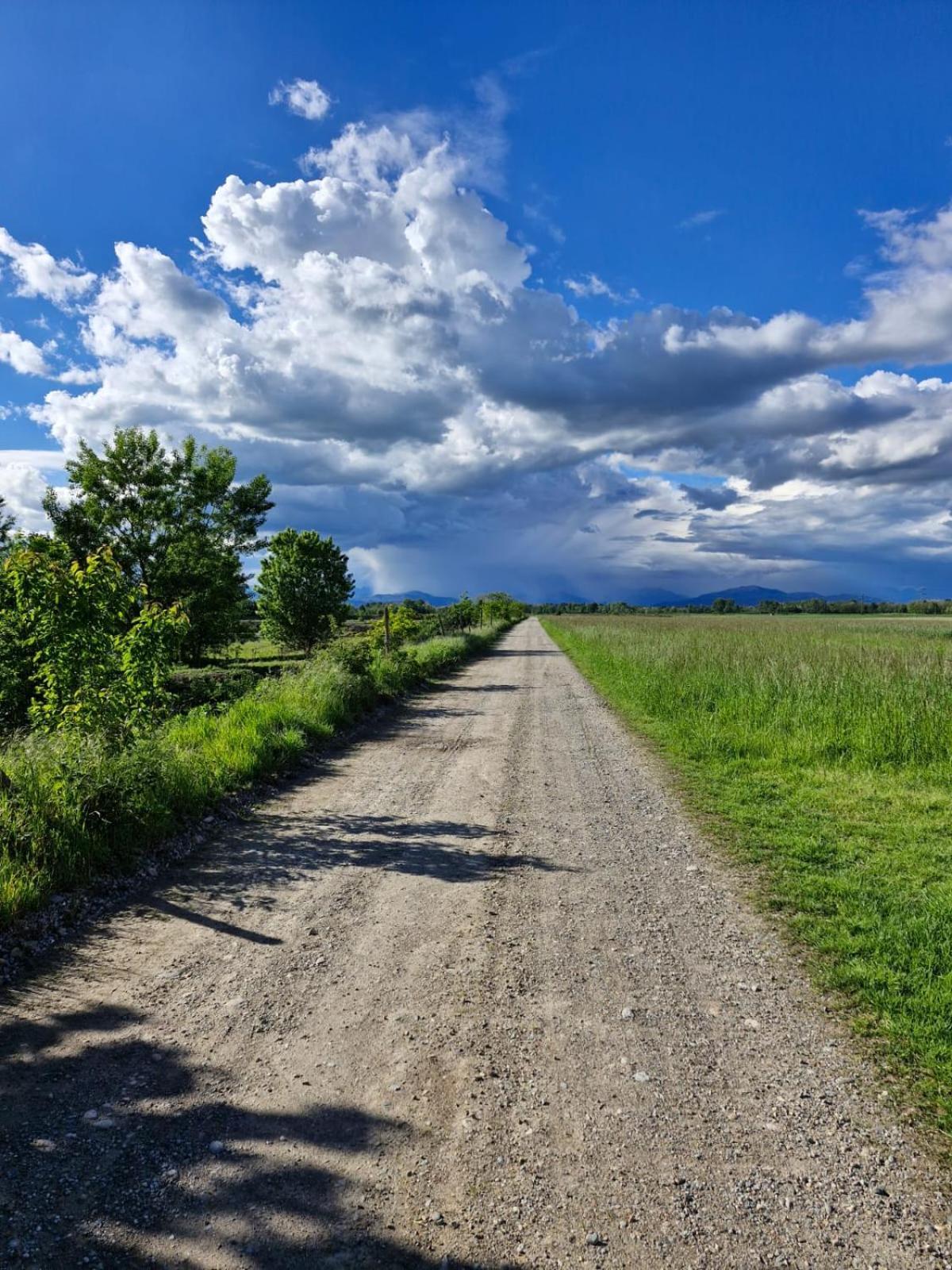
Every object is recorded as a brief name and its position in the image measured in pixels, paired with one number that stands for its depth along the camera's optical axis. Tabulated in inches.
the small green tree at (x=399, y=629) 945.1
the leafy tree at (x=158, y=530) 1087.0
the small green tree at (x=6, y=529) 879.1
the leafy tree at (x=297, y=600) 1143.0
